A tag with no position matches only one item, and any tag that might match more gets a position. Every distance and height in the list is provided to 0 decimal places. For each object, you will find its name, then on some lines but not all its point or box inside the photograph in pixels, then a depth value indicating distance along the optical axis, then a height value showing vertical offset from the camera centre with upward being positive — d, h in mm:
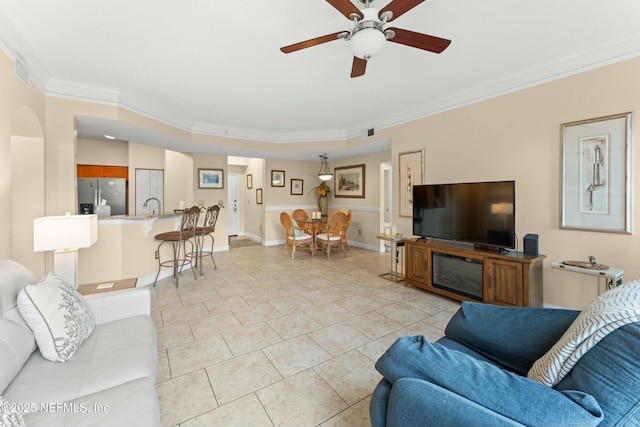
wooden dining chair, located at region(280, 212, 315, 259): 5867 -587
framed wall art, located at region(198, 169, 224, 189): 6281 +729
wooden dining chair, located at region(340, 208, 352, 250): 5913 -326
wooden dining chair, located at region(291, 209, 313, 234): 7193 -161
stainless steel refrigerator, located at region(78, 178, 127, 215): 5457 +313
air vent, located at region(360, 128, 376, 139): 5038 +1465
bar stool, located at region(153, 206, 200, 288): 3881 -403
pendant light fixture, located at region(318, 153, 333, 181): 7421 +1211
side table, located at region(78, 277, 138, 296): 2153 -660
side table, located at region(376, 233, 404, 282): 4008 -673
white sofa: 1052 -795
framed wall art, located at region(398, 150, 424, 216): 4164 +551
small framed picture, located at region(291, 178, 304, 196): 7499 +641
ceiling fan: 1634 +1209
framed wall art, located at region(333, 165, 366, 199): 6805 +744
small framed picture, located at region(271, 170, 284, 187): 7182 +828
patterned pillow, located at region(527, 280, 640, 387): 911 -433
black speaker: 2801 -365
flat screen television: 2898 -36
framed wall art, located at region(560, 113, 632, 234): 2449 +339
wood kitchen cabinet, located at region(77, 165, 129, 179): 5438 +772
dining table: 5910 -397
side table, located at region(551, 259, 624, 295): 2266 -538
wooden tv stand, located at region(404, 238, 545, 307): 2697 -693
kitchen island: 3525 -593
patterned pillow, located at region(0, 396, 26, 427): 818 -659
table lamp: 2072 -238
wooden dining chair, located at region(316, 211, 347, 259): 5699 -472
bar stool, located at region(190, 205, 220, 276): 4476 -332
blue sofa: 754 -574
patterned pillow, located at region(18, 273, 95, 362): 1379 -594
